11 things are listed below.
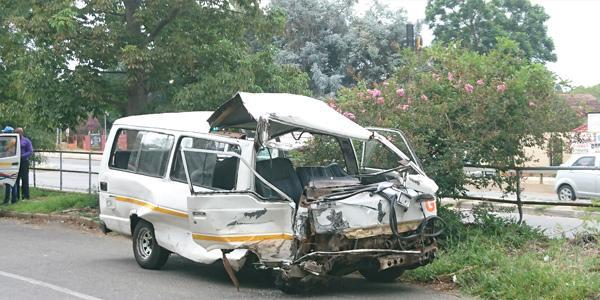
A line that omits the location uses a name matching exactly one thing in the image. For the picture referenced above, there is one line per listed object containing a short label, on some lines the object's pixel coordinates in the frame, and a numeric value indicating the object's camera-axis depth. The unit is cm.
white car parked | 1045
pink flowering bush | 942
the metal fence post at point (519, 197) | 981
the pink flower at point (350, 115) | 1038
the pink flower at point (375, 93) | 1020
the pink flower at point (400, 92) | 999
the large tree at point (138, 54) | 1304
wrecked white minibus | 719
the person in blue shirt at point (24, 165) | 1630
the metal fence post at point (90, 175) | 1734
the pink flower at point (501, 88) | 937
